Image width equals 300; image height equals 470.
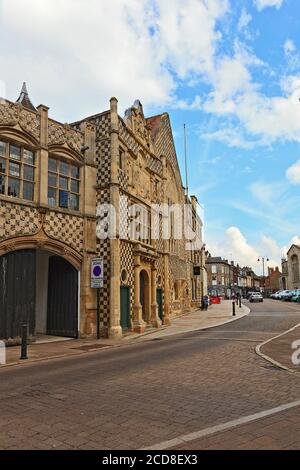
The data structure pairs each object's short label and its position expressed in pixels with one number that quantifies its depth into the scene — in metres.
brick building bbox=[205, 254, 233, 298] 95.15
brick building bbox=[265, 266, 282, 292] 120.88
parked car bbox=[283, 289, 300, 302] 53.76
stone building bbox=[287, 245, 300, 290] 79.69
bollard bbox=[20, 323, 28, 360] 11.74
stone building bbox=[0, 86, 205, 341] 14.89
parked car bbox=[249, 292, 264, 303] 57.16
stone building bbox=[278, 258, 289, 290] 89.44
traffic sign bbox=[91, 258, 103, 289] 16.70
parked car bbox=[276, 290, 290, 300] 60.54
